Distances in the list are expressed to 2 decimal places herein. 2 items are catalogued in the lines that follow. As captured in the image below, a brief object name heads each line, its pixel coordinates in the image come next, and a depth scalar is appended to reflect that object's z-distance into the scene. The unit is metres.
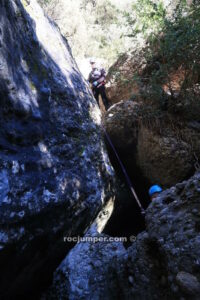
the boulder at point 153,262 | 2.02
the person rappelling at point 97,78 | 8.30
